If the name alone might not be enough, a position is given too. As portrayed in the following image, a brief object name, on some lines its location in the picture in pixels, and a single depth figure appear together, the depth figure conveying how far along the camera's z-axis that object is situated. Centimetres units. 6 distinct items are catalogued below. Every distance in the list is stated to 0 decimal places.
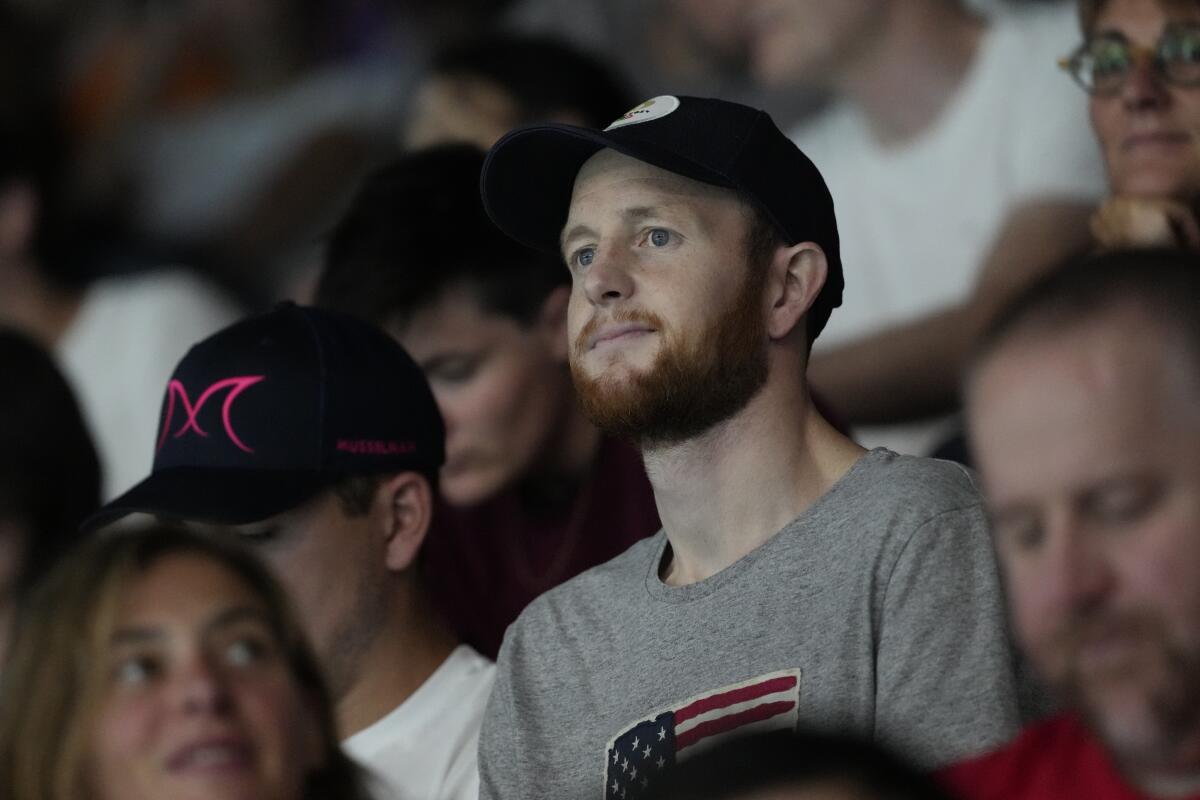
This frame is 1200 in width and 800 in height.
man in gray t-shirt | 857
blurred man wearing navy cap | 884
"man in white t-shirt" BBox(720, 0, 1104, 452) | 937
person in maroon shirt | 917
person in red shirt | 830
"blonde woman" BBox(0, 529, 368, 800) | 848
